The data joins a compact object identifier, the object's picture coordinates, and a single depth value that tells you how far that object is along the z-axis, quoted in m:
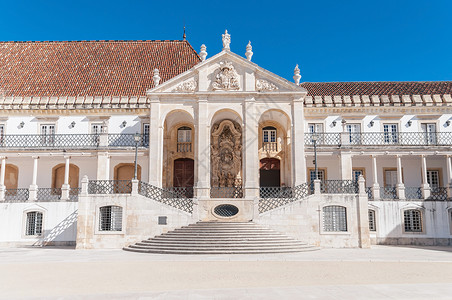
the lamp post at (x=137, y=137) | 20.44
